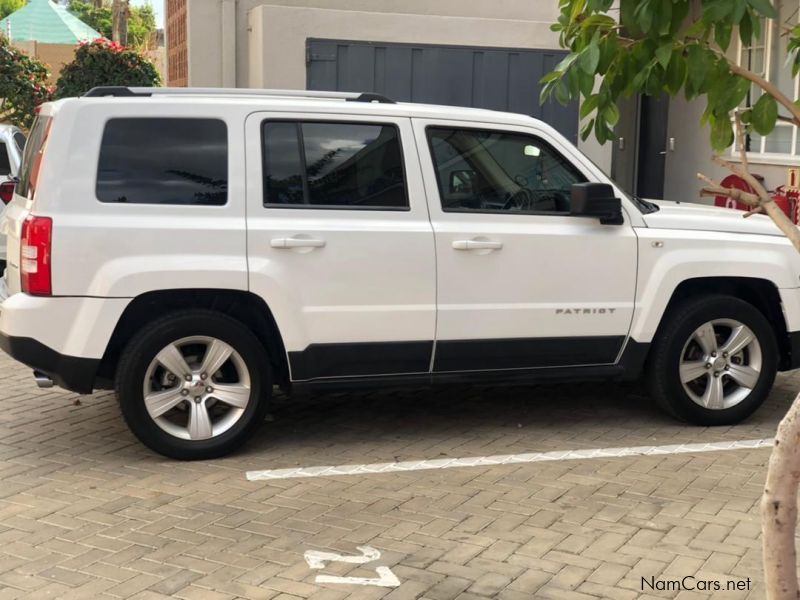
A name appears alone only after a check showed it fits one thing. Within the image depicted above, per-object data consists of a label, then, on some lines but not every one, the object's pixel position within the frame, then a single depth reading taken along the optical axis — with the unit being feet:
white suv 18.52
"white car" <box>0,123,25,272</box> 34.43
